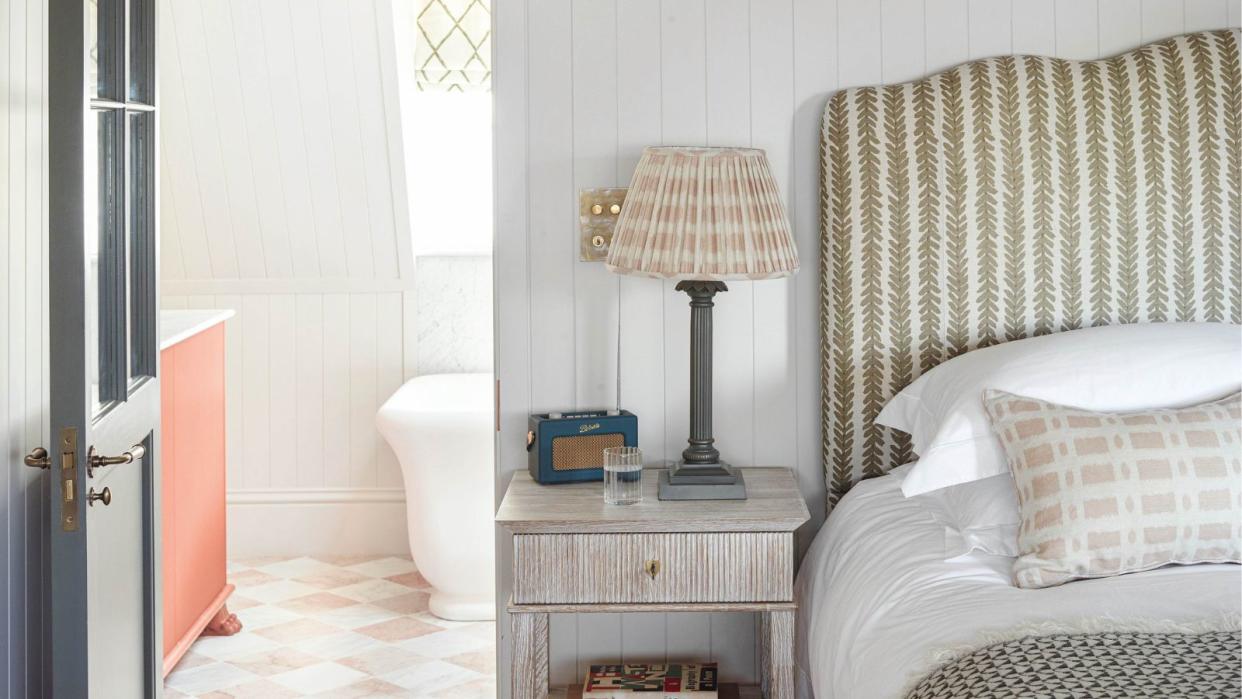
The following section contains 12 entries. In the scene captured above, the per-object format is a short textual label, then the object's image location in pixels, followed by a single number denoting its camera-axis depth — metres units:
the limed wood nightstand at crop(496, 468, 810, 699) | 2.13
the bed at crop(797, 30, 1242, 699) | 2.38
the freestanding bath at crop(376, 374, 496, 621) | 3.45
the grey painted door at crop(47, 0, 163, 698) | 1.78
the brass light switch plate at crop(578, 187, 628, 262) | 2.51
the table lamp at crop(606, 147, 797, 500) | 2.12
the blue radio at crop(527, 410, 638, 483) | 2.37
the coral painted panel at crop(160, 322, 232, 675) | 3.06
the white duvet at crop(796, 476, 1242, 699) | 1.63
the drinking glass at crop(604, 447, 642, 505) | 2.23
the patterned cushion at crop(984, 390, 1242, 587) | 1.79
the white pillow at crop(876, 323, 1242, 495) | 1.98
